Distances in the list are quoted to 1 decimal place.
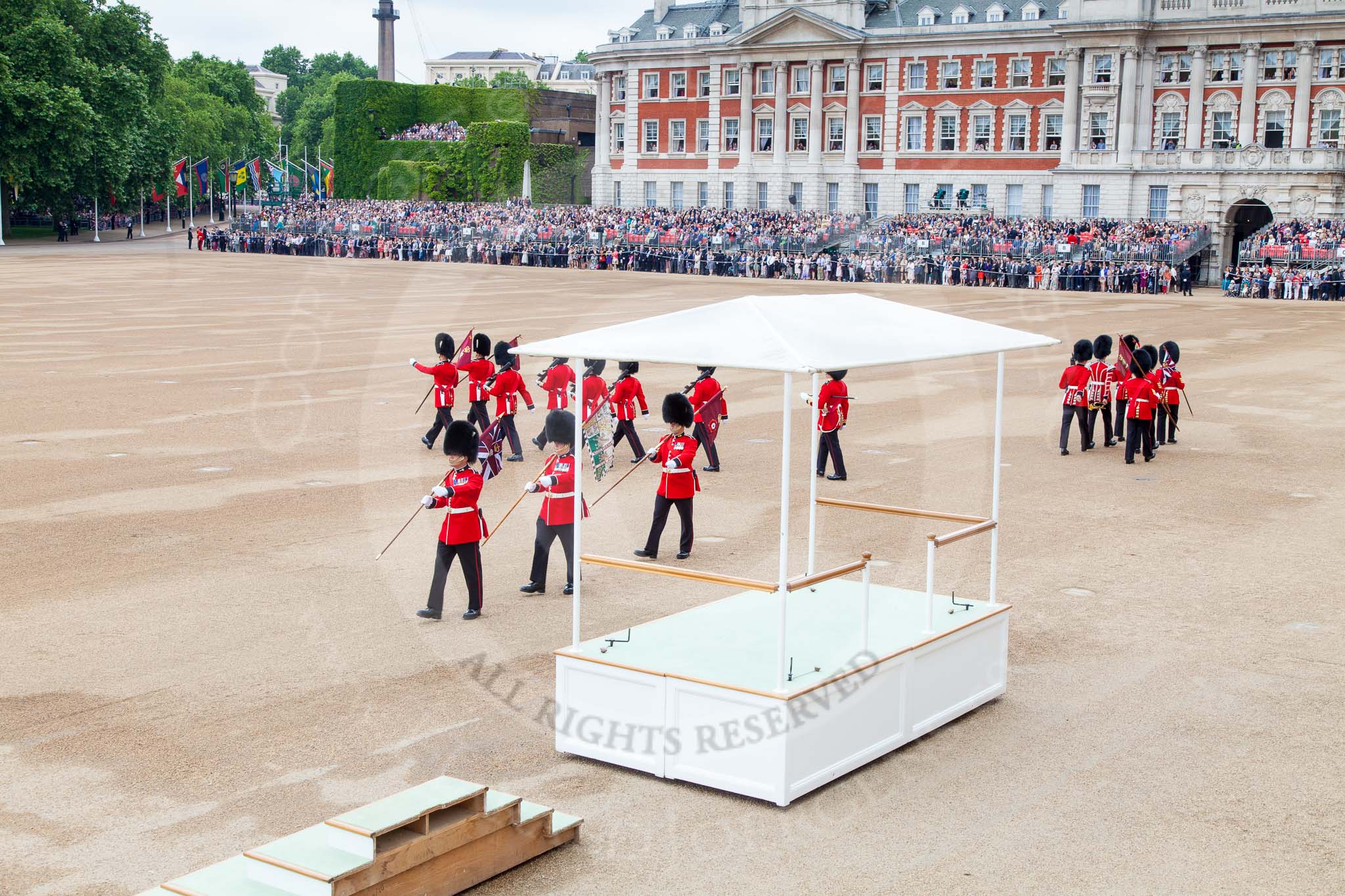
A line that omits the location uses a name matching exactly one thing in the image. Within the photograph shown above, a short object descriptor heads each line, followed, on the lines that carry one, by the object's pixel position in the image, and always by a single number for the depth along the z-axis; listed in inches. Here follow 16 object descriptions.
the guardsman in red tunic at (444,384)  714.2
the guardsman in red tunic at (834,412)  655.1
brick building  2699.3
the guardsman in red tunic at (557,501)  457.4
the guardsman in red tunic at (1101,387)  776.3
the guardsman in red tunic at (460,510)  427.2
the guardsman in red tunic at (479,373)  710.5
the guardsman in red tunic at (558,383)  674.2
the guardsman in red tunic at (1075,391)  773.3
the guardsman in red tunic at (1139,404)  741.3
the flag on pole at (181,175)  3065.9
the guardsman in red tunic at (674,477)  490.3
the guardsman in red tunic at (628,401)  693.3
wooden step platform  242.2
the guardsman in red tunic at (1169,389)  796.6
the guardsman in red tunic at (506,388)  684.1
